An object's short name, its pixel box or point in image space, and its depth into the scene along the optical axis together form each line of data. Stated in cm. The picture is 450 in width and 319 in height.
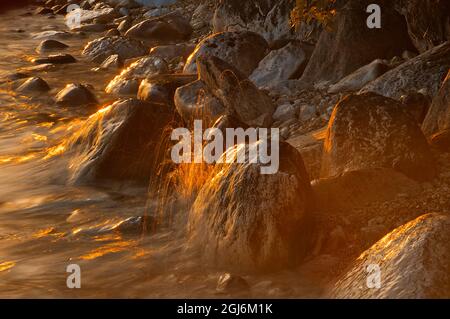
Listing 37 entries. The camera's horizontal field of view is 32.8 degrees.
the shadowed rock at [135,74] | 1509
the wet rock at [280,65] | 1265
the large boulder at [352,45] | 1201
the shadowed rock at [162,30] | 2045
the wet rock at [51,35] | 2206
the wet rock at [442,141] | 749
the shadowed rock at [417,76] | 942
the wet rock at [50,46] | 2037
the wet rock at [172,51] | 1703
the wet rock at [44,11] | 2823
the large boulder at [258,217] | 633
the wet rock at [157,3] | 2520
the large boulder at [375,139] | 726
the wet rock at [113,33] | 2110
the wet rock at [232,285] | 600
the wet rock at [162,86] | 1241
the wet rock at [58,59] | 1834
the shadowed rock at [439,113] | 786
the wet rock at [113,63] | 1748
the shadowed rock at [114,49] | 1820
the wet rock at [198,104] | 1092
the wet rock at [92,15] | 2497
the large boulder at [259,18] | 1491
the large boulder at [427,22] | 1103
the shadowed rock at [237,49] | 1361
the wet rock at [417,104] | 871
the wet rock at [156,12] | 2352
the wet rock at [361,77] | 1103
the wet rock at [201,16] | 2077
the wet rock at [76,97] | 1429
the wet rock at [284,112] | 1089
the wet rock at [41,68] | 1775
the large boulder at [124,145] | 952
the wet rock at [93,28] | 2320
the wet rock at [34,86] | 1560
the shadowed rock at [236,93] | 1098
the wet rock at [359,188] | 687
